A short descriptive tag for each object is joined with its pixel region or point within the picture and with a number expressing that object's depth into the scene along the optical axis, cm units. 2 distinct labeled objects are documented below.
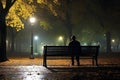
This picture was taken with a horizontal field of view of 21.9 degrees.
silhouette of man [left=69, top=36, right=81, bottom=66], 1814
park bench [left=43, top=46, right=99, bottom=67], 1806
